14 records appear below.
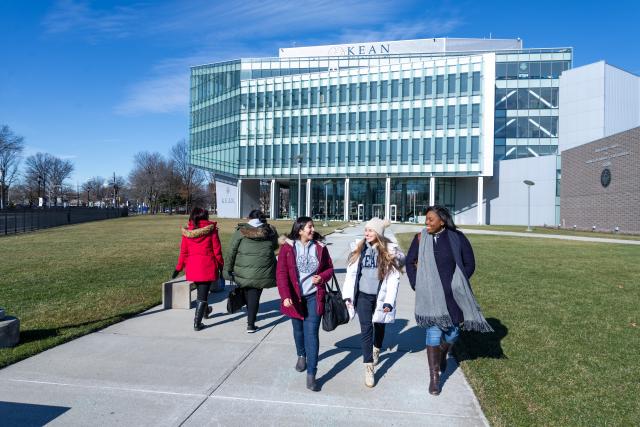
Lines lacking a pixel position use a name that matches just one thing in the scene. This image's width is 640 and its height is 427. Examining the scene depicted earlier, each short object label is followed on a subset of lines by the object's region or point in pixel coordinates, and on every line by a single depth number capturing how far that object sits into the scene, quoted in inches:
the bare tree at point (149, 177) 3447.3
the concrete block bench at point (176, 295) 311.7
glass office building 1963.6
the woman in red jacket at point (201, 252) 261.9
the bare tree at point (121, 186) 4517.7
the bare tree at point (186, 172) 3496.3
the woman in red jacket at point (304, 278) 178.9
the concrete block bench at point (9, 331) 207.9
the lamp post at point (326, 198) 2223.2
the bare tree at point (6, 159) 2667.3
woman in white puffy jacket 183.3
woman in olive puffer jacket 250.4
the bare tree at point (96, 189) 4821.4
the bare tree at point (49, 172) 3686.0
